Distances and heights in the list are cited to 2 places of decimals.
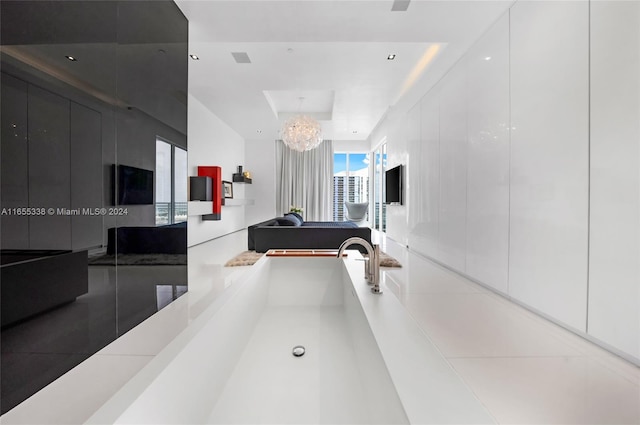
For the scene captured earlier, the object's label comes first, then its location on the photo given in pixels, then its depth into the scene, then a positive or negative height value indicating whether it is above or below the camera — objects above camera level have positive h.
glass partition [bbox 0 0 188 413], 1.32 +0.15
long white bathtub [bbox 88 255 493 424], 0.72 -0.60
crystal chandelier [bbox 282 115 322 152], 5.59 +1.52
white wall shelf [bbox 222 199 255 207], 6.83 +0.14
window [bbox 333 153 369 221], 9.59 +0.94
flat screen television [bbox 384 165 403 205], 5.84 +0.50
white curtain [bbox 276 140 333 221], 9.12 +0.86
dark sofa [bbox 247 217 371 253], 4.28 -0.44
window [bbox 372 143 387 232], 7.93 +0.56
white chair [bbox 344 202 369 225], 9.00 -0.07
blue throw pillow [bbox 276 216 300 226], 4.69 -0.23
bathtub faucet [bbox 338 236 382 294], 1.44 -0.31
